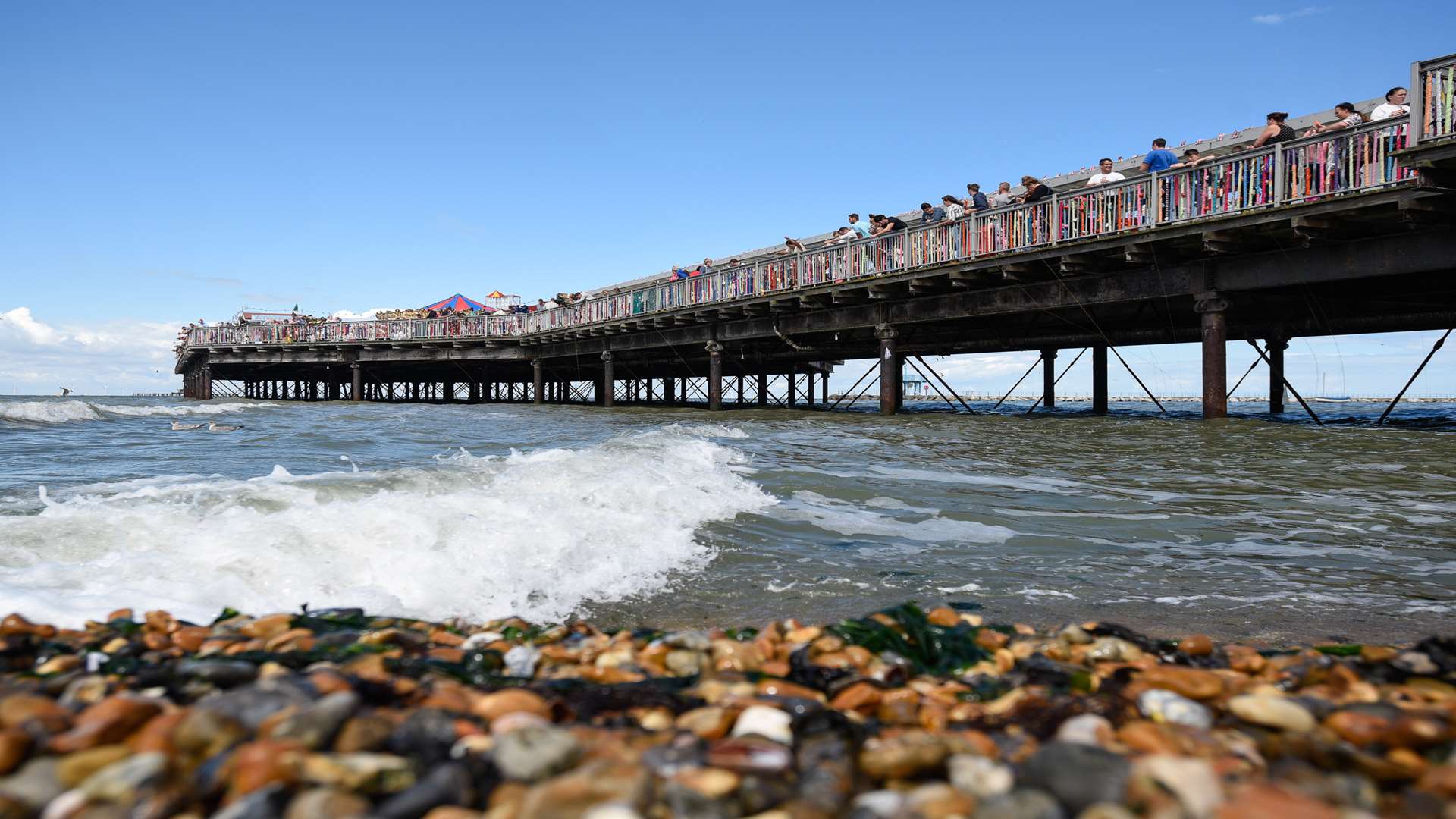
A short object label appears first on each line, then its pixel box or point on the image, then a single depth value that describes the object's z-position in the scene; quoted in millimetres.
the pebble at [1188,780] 1570
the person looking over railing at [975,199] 17984
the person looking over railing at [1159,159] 14180
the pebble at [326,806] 1548
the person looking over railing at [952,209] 18450
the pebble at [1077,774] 1642
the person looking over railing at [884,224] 20172
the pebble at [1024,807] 1567
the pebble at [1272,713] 2104
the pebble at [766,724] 2109
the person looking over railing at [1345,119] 11930
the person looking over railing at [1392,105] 11602
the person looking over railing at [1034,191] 16016
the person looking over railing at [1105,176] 14969
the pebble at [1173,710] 2221
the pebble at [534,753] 1796
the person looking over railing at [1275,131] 12672
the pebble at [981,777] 1739
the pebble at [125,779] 1608
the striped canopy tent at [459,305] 50562
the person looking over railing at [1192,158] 13477
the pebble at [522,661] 2865
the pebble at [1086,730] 2053
